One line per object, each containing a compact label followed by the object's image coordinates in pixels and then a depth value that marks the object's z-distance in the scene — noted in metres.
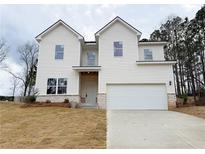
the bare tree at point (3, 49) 18.12
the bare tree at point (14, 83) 22.46
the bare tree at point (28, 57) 21.11
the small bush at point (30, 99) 11.76
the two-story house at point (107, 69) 11.58
